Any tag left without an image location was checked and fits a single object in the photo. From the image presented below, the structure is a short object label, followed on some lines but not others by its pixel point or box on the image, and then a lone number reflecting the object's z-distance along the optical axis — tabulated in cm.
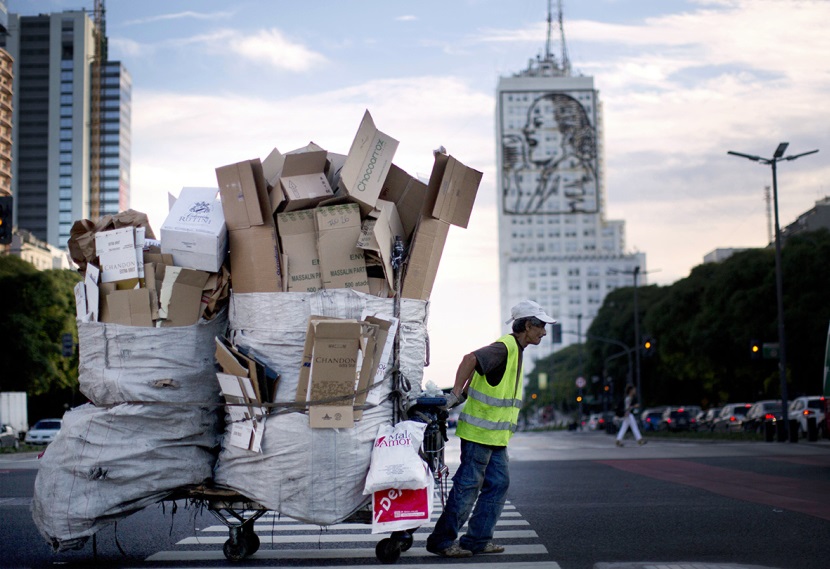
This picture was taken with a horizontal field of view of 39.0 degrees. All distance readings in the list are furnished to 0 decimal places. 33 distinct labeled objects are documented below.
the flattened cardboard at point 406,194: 838
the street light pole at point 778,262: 3841
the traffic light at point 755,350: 4536
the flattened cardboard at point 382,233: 773
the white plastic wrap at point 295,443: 747
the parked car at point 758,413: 4538
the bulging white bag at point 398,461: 743
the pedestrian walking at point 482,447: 822
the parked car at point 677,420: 5781
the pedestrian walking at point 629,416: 3077
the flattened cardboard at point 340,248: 776
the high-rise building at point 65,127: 18038
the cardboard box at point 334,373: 750
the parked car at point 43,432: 4725
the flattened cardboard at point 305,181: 782
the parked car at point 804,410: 3965
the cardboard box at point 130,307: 778
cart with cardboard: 752
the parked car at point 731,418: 5122
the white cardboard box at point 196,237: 783
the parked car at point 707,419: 5797
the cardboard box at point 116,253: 793
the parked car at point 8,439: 4354
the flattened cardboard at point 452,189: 826
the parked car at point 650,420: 6128
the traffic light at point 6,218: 1715
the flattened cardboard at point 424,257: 805
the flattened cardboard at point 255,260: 779
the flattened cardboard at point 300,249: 782
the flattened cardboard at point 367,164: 777
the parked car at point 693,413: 5797
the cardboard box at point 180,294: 778
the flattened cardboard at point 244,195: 785
